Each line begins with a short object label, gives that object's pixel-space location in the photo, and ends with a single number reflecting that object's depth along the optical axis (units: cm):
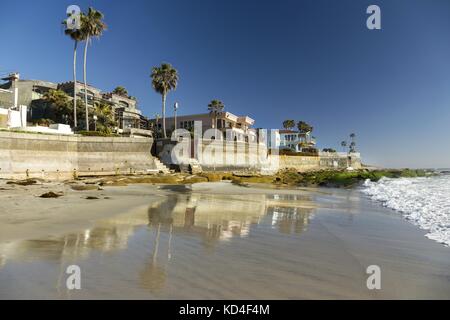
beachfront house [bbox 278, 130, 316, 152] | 10284
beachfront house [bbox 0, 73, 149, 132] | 5044
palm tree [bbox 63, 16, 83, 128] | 4000
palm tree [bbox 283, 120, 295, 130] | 10825
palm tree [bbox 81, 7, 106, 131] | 4009
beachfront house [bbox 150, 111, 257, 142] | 6544
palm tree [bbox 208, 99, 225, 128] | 6581
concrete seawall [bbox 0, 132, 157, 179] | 2630
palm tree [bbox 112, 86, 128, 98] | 7662
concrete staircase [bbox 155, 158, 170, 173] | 3648
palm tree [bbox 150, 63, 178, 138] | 4928
